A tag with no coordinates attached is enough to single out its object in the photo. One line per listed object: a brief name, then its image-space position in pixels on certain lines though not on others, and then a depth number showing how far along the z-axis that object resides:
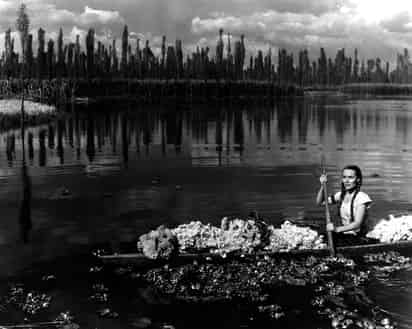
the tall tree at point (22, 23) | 54.78
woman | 11.00
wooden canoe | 9.96
